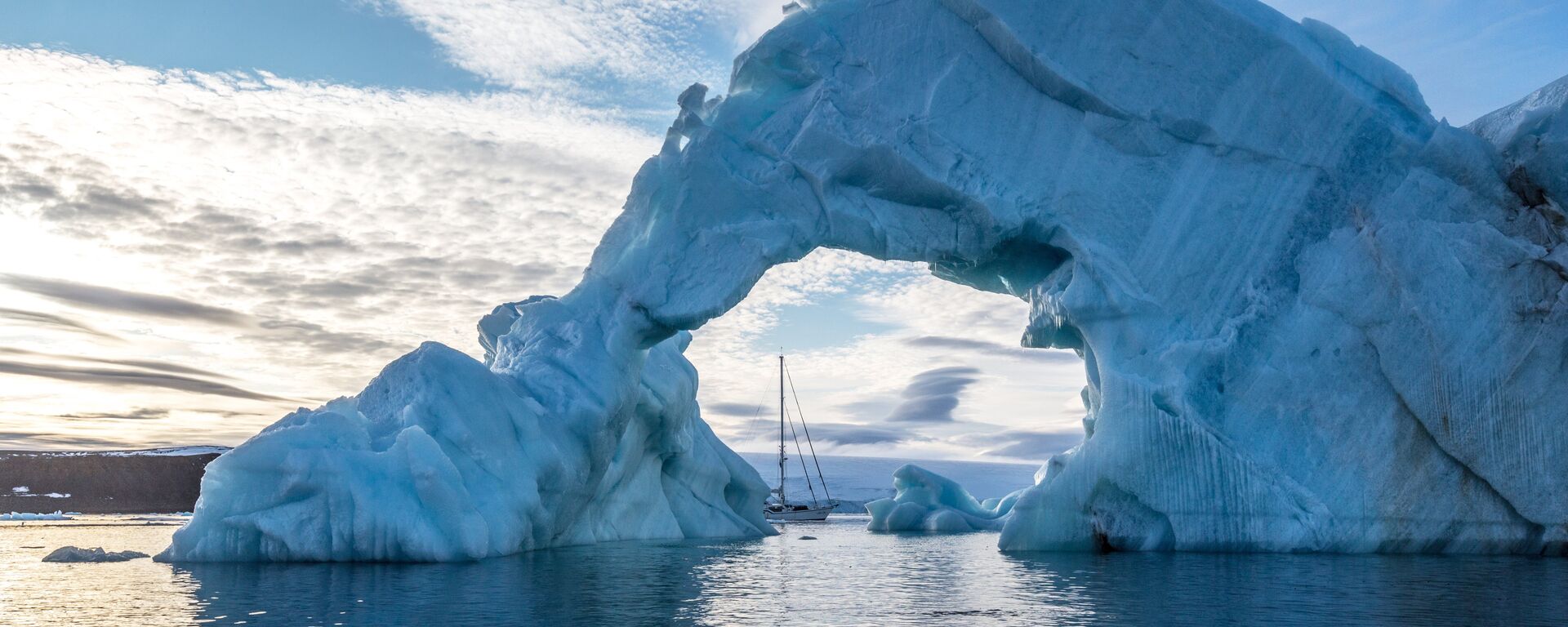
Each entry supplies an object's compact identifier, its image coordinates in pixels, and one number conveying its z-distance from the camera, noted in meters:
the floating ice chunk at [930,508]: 27.98
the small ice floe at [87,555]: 15.09
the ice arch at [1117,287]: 15.20
